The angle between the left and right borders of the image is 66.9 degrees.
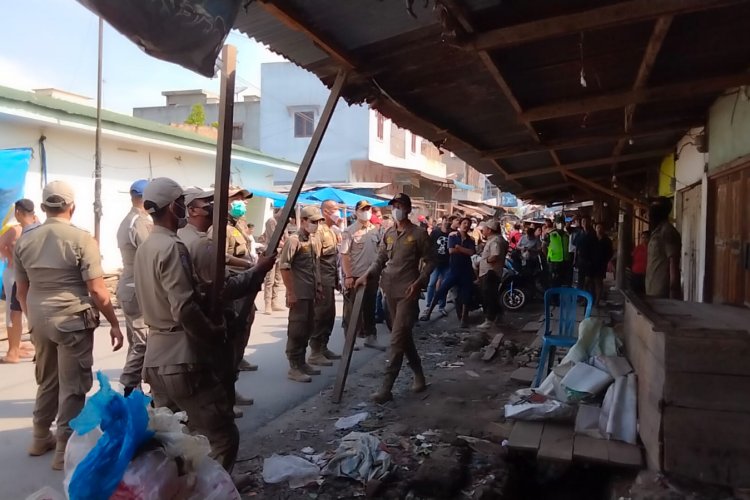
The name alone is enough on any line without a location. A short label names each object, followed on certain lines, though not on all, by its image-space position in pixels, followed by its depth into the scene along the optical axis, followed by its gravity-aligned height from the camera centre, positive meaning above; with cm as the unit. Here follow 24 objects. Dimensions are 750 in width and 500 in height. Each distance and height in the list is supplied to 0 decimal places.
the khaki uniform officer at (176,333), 293 -47
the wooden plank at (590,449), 338 -117
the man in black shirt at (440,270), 1115 -33
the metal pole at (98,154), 1053 +166
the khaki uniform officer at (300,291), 639 -47
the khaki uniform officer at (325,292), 721 -55
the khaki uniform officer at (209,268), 331 -12
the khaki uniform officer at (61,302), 400 -43
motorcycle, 1137 -59
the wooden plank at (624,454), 328 -116
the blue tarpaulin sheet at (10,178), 784 +87
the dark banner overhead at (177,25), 197 +82
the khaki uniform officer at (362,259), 806 -12
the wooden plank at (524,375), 593 -128
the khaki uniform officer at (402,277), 563 -26
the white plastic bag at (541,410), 392 -108
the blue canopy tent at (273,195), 1513 +142
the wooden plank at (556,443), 349 -119
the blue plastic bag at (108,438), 185 -66
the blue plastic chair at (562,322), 557 -72
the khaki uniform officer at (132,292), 483 -42
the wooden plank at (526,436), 366 -120
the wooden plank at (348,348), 566 -100
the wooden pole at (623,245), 1356 +35
